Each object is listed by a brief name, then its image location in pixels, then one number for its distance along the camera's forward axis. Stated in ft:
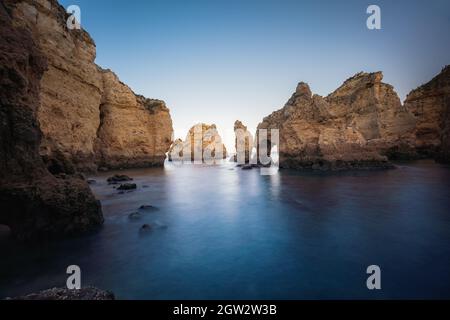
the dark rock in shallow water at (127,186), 49.52
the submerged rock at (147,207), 33.50
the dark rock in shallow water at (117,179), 60.28
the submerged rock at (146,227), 24.54
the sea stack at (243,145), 188.75
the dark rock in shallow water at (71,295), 9.11
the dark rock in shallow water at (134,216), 28.68
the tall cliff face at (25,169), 18.16
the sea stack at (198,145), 257.14
